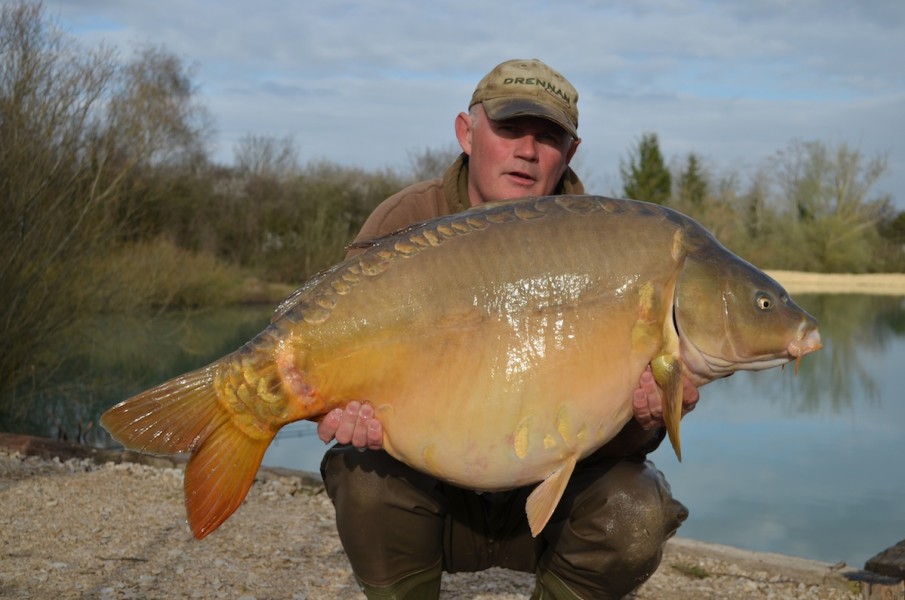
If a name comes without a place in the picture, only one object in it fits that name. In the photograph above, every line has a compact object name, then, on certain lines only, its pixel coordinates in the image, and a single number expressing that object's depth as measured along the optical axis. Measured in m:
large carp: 1.90
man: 2.37
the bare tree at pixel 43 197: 7.65
